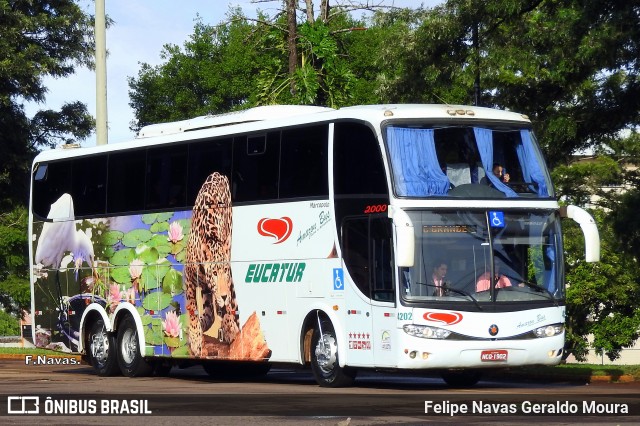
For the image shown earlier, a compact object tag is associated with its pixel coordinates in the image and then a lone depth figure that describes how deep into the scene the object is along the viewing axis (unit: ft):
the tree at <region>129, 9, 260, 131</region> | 245.45
